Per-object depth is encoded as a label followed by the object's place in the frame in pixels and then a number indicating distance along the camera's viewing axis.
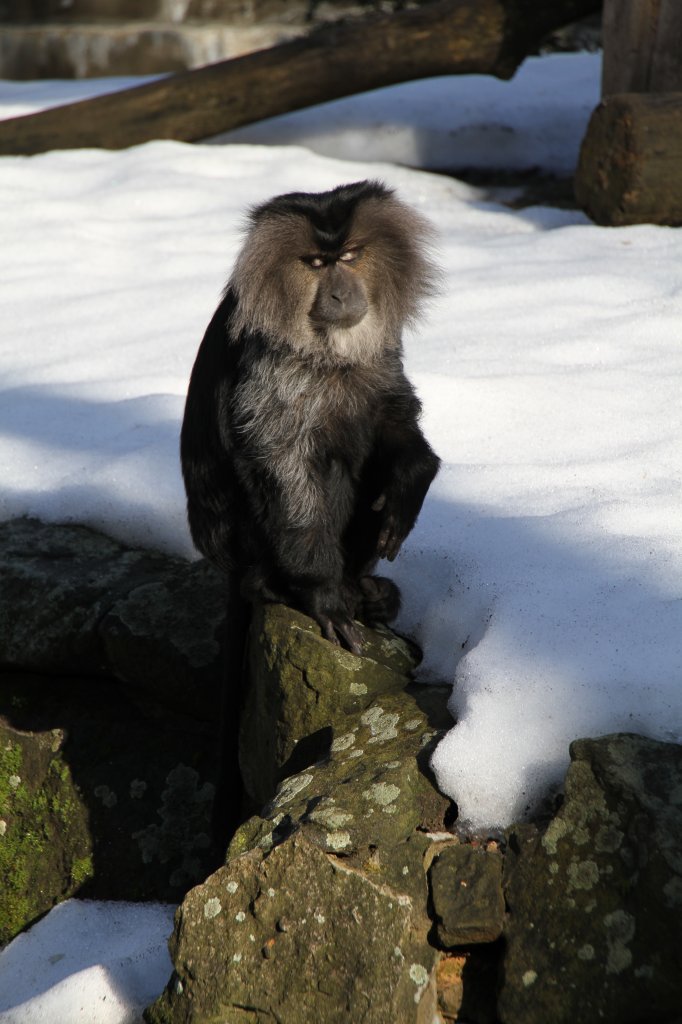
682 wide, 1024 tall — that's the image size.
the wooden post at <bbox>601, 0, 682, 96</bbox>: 13.22
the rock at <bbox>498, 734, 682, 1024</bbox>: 4.43
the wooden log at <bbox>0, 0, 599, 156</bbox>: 14.79
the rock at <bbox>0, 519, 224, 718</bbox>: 7.52
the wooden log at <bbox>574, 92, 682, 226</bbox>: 12.07
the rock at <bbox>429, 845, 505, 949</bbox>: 4.68
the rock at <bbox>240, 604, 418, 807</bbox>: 6.02
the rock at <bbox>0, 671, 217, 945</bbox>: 7.32
